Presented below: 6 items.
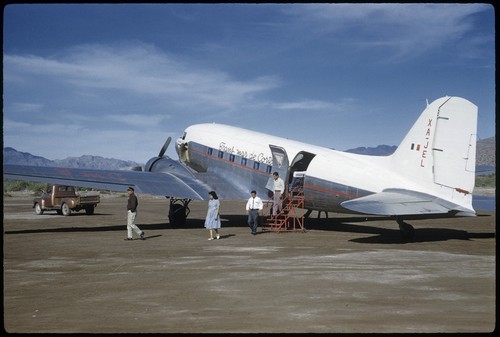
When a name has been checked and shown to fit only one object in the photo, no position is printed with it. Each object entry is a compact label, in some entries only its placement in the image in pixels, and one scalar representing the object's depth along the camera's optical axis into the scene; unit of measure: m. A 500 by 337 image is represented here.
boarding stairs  22.92
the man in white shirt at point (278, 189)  23.42
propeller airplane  17.62
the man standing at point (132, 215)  19.94
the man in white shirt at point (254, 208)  22.22
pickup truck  34.97
